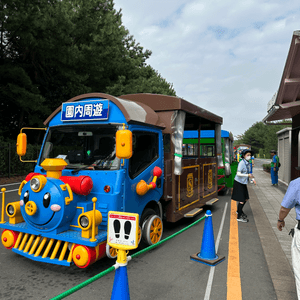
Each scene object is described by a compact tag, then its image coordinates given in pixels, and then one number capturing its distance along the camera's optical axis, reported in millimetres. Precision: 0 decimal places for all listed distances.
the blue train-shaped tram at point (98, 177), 3682
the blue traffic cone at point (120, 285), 2584
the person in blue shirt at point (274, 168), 13984
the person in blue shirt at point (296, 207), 2984
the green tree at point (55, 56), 13070
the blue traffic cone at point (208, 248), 4340
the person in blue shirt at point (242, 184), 6926
